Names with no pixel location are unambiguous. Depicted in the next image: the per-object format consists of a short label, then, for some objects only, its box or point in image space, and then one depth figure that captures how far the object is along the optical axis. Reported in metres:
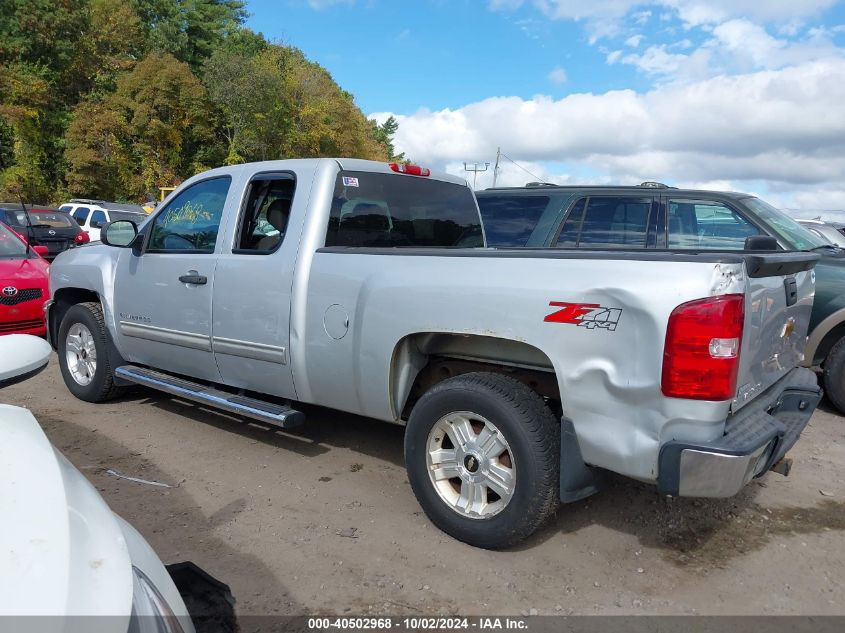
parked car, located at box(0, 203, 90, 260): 14.02
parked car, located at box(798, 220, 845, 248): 7.69
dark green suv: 5.31
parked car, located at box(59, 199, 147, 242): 16.45
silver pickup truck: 2.51
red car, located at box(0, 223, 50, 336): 7.00
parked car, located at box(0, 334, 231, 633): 1.22
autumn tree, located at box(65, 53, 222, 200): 30.80
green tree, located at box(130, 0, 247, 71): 39.16
